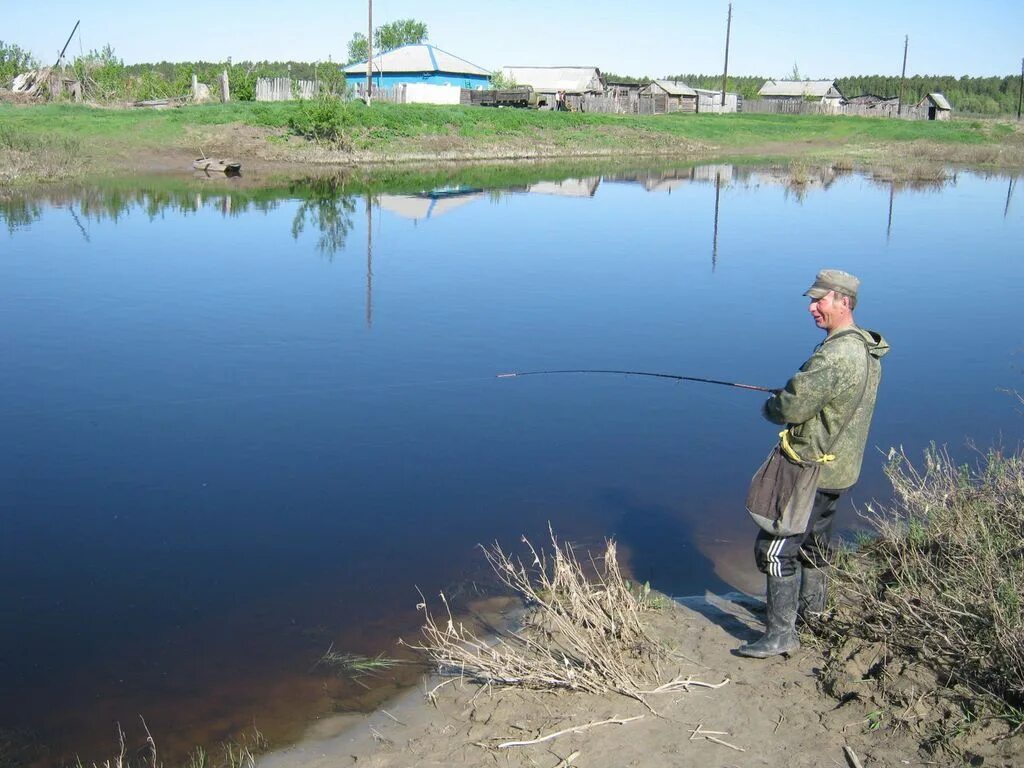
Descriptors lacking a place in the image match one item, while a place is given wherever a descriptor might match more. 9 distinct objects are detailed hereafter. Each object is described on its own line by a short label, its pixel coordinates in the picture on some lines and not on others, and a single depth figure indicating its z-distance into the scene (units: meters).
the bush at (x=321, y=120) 37.28
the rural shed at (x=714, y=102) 82.69
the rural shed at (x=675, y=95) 77.12
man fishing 4.72
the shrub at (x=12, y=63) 50.47
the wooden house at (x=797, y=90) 93.62
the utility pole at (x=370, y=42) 43.89
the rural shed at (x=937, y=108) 82.94
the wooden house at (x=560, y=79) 78.00
